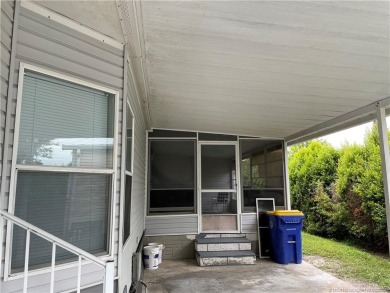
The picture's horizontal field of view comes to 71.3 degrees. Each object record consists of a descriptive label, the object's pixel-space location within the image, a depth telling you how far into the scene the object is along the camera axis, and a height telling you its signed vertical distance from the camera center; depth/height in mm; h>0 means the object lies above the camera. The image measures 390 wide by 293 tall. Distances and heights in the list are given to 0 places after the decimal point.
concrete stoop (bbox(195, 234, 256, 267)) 5258 -1375
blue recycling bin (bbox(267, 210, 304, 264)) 5477 -1097
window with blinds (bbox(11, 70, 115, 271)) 1623 +120
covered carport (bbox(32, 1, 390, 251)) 1930 +1191
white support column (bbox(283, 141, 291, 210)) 6418 +61
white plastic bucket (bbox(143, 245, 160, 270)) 5016 -1378
